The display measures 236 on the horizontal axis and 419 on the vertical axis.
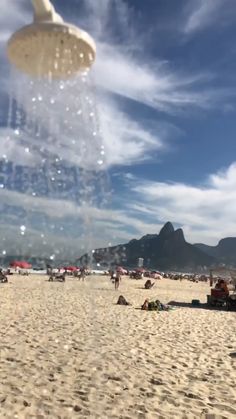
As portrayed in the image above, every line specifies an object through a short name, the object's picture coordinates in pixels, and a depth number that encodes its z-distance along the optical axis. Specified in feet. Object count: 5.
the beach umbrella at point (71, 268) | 211.33
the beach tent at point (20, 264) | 182.69
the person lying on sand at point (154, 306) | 66.69
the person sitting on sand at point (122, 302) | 73.36
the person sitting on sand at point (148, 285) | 125.90
